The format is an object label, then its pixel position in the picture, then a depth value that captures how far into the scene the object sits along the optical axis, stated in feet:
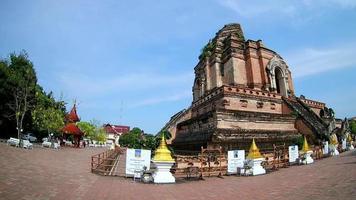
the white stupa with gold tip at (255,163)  47.62
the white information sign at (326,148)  69.53
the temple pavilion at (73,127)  138.21
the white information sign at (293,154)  57.16
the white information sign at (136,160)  44.68
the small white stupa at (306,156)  57.50
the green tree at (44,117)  129.79
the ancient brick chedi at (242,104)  69.72
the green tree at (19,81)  102.83
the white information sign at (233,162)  49.08
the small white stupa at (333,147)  71.06
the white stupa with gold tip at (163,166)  40.24
